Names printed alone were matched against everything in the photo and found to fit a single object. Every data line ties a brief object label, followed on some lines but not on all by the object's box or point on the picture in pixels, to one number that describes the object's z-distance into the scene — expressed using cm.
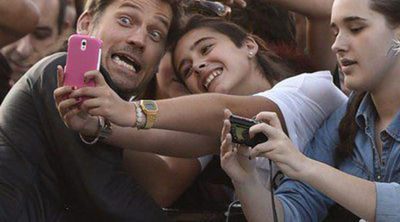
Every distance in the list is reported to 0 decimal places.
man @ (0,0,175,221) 586
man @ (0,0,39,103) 716
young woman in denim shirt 564
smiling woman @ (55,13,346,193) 594
